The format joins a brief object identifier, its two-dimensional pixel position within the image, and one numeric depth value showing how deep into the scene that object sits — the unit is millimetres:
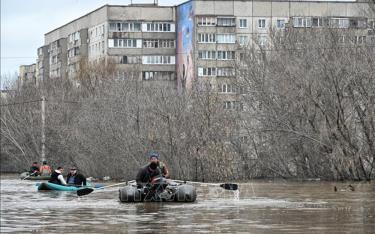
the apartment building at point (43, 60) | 143625
